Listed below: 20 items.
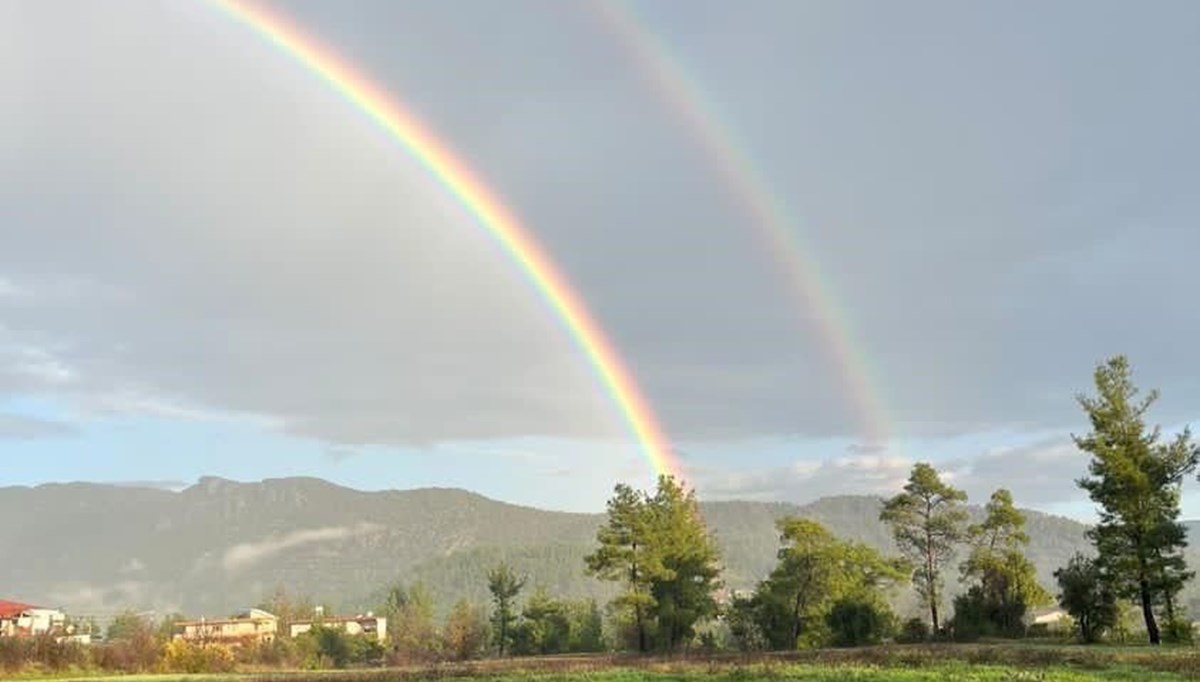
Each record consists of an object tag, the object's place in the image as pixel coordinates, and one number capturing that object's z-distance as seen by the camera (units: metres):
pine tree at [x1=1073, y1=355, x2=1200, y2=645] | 59.22
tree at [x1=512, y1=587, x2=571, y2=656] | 96.00
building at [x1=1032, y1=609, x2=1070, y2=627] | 73.00
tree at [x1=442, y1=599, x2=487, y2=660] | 96.18
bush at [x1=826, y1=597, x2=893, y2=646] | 77.38
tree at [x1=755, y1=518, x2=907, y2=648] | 79.38
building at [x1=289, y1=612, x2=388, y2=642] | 127.19
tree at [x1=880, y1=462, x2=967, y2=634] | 82.88
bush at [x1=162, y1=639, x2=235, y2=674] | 78.75
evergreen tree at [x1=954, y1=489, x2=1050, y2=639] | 72.25
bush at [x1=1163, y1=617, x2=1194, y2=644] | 58.91
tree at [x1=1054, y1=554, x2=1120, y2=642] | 61.22
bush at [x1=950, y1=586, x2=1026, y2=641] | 71.38
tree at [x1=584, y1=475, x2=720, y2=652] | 83.81
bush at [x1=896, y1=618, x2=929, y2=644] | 73.81
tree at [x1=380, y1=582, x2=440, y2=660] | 109.38
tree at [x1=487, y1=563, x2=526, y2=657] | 100.75
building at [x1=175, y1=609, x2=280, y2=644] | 162.82
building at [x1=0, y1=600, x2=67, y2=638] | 82.77
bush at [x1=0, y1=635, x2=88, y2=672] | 73.00
